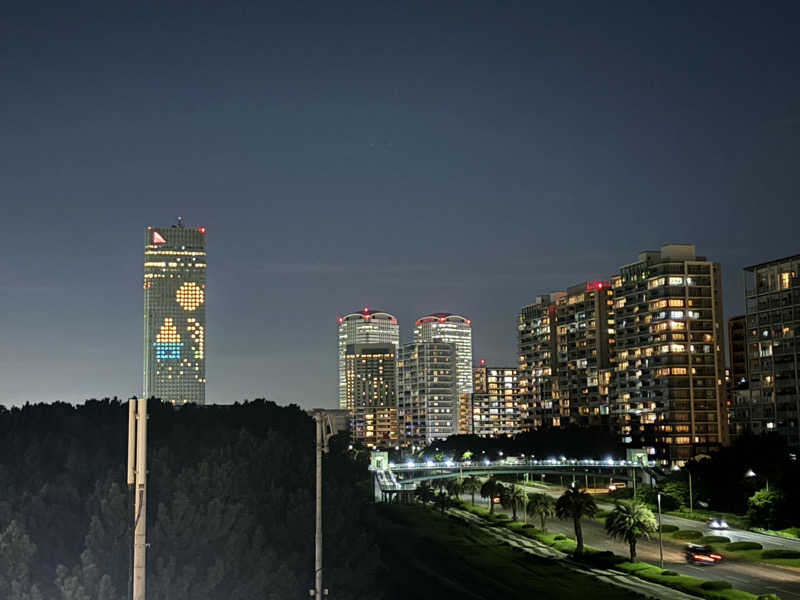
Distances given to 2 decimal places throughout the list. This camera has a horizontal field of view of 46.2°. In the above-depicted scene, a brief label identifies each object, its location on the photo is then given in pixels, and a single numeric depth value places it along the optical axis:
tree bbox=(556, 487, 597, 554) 106.38
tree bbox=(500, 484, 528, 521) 143.25
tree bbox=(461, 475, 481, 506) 180.48
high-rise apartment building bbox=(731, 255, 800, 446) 183.88
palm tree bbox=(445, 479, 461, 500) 184.88
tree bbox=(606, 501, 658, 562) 97.50
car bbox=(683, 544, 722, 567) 96.44
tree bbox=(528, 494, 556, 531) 127.06
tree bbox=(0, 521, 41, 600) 56.88
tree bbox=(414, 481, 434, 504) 180.76
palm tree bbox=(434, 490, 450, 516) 162.50
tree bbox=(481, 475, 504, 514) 153.50
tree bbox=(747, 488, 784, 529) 119.06
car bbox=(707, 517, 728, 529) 123.62
